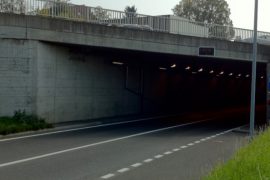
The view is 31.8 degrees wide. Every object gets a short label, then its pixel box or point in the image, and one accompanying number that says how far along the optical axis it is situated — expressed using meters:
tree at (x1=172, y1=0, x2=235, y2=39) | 91.06
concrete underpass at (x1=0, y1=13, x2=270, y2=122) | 19.89
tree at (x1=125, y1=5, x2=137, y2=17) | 107.94
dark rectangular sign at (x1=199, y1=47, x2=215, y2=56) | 25.23
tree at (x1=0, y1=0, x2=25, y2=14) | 20.66
